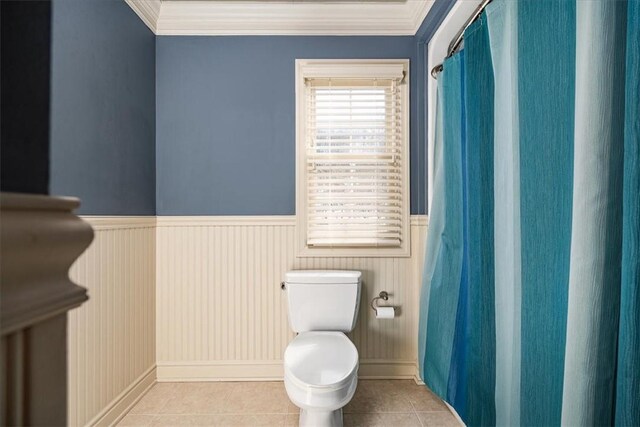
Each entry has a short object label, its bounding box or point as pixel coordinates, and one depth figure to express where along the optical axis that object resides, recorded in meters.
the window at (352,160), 2.47
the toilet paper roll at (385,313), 2.32
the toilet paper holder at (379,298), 2.44
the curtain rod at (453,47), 1.98
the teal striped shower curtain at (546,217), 0.87
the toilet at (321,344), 1.63
